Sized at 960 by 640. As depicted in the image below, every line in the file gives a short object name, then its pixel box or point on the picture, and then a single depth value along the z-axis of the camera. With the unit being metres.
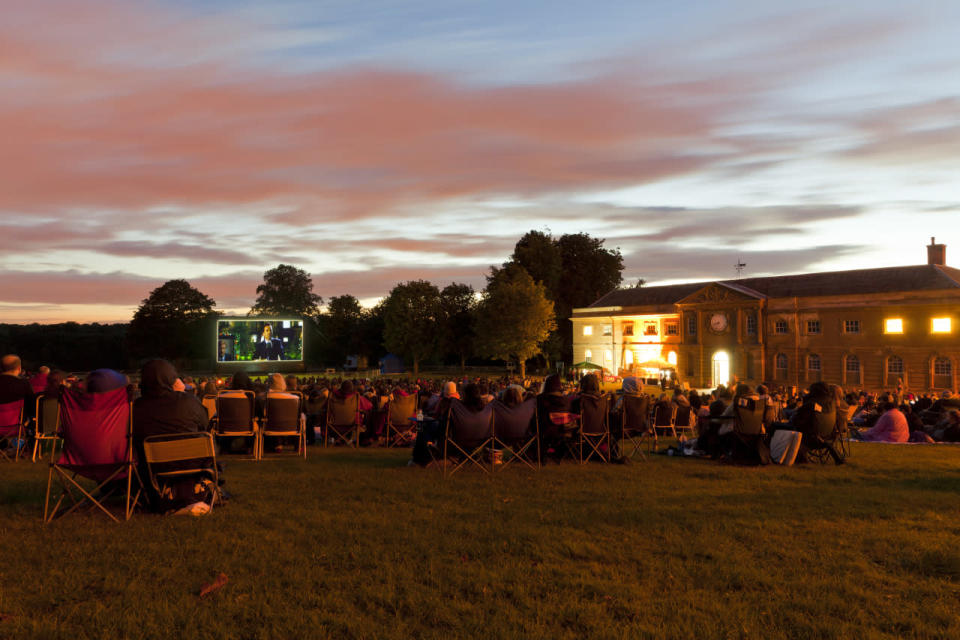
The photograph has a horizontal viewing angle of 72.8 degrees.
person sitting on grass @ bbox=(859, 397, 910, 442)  14.56
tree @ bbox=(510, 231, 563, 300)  69.81
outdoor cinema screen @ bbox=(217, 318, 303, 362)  48.44
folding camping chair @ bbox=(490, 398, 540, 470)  9.51
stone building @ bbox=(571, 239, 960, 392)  42.41
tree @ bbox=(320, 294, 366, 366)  77.12
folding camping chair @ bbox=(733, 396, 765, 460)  10.40
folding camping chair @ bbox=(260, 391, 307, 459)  10.70
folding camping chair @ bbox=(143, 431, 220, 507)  6.32
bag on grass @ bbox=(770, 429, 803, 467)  10.39
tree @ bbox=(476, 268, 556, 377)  59.66
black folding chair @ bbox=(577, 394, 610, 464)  10.16
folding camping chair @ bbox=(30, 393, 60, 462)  10.15
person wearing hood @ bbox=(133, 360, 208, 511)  6.54
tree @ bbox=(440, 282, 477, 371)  68.69
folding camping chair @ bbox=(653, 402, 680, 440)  14.01
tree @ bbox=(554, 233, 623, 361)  73.81
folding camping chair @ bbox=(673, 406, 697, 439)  14.29
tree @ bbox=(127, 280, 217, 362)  74.19
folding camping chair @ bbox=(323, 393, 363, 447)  12.52
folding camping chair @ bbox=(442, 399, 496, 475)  9.25
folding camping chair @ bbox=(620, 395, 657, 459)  10.88
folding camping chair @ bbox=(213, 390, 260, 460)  10.34
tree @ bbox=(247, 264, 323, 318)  86.25
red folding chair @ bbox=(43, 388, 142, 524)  6.23
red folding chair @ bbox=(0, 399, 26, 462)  10.05
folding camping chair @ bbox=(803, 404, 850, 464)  10.50
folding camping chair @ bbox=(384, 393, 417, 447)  12.96
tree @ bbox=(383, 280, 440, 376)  67.25
